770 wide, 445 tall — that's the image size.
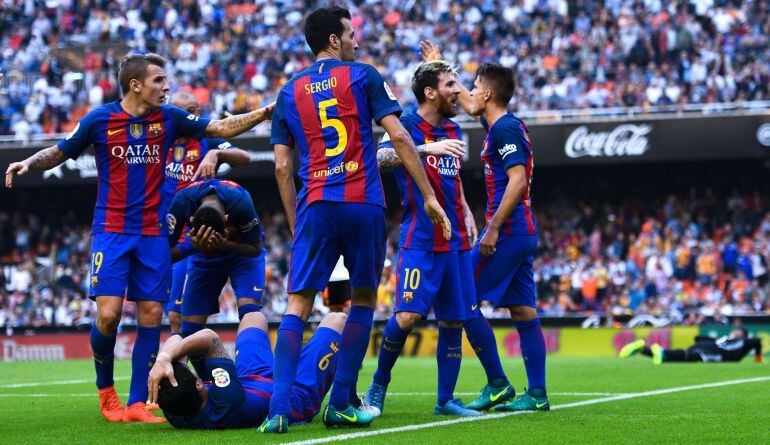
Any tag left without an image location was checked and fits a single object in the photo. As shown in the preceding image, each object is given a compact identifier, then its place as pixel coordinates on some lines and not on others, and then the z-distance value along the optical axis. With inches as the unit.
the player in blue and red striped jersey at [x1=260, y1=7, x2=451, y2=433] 505.4
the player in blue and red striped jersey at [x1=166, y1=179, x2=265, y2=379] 621.3
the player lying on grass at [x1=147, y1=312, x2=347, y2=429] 490.6
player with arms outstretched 612.4
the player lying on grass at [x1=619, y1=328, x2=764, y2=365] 1270.9
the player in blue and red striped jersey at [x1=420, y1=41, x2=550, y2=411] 634.2
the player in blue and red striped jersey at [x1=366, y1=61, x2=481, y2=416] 600.1
